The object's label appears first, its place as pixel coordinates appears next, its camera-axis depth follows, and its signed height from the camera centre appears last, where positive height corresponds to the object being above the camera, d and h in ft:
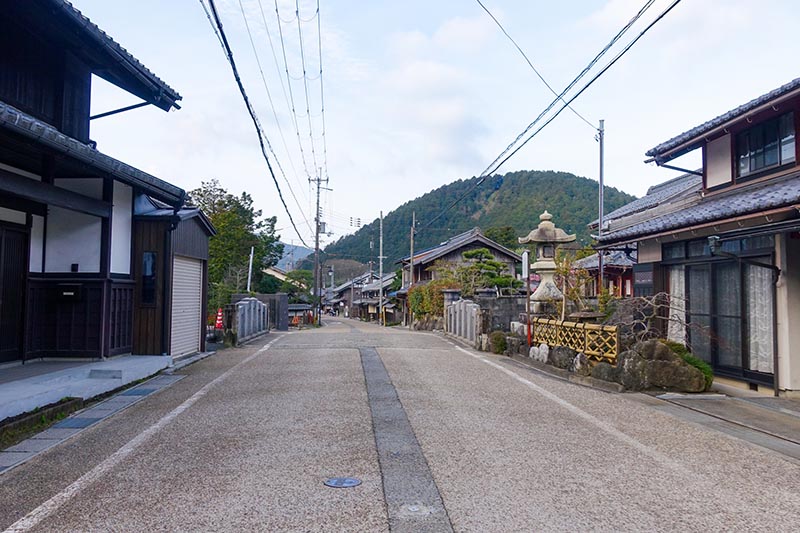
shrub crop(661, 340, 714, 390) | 32.12 -3.19
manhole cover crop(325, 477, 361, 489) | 16.17 -4.99
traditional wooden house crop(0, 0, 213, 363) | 30.32 +4.30
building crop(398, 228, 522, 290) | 142.92 +10.59
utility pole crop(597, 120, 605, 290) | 72.57 +20.97
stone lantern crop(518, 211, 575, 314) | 54.13 +3.84
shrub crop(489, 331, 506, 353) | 53.52 -3.82
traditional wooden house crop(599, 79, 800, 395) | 29.84 +3.08
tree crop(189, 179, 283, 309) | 108.27 +10.96
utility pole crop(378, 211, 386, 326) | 169.74 -0.88
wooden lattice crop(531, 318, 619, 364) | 35.28 -2.46
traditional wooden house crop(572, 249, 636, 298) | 80.45 +3.93
